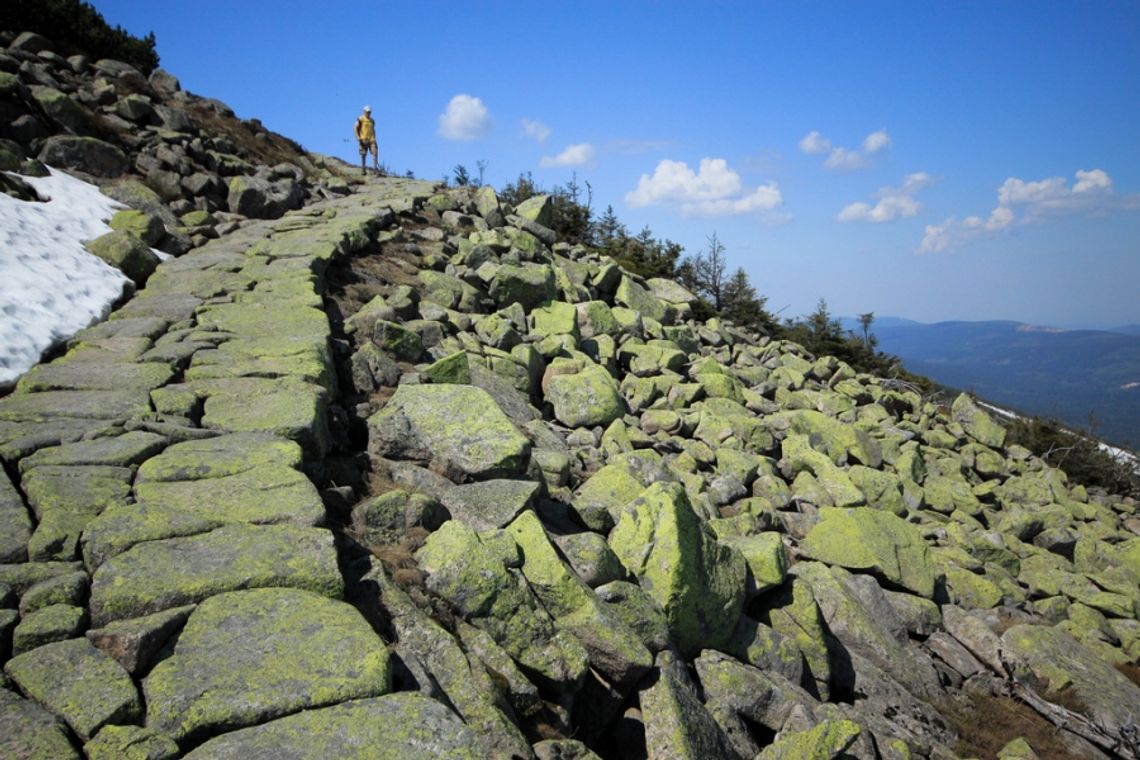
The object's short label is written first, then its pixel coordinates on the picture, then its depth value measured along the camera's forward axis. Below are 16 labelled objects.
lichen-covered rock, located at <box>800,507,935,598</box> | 9.53
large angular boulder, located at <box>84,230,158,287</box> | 11.63
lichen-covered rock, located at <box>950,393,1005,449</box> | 20.67
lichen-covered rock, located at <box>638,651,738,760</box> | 4.97
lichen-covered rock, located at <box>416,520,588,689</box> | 4.95
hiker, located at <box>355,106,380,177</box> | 27.94
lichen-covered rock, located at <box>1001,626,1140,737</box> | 8.66
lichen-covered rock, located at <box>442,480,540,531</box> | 6.41
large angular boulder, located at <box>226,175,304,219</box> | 17.61
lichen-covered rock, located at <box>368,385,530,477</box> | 7.22
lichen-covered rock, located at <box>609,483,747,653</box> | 6.36
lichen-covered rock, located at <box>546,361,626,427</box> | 11.15
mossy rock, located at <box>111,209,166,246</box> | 13.20
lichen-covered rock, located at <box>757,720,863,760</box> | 5.04
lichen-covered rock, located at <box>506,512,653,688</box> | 5.27
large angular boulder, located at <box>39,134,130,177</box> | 15.37
